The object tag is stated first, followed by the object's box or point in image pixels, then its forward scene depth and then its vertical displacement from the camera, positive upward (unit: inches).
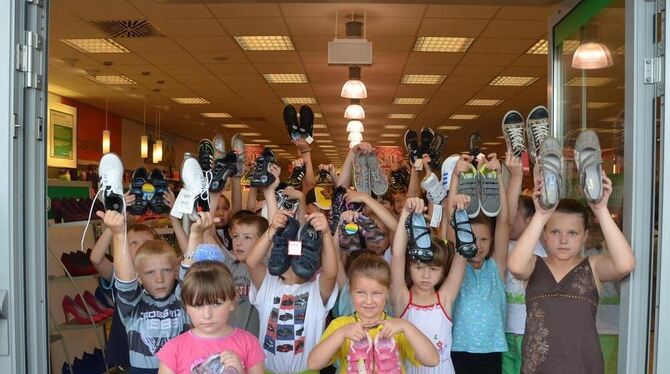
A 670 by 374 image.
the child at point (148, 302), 85.8 -19.9
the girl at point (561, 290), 79.4 -15.6
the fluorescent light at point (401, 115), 468.6 +53.8
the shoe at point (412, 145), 119.9 +7.6
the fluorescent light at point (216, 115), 471.5 +52.3
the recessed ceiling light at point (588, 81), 111.0 +21.1
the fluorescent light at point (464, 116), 459.2 +52.7
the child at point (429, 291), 89.8 -18.0
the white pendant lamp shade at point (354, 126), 339.3 +31.7
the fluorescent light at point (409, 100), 394.9 +56.3
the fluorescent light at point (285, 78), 322.7 +58.1
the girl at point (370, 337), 76.4 -21.3
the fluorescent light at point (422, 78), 322.7 +58.9
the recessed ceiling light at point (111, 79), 329.4 +57.4
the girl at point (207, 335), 72.4 -20.8
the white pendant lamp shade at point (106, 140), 365.4 +23.2
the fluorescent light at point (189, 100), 400.4 +55.1
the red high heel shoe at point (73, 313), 149.9 -36.2
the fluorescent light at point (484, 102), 395.5 +55.9
